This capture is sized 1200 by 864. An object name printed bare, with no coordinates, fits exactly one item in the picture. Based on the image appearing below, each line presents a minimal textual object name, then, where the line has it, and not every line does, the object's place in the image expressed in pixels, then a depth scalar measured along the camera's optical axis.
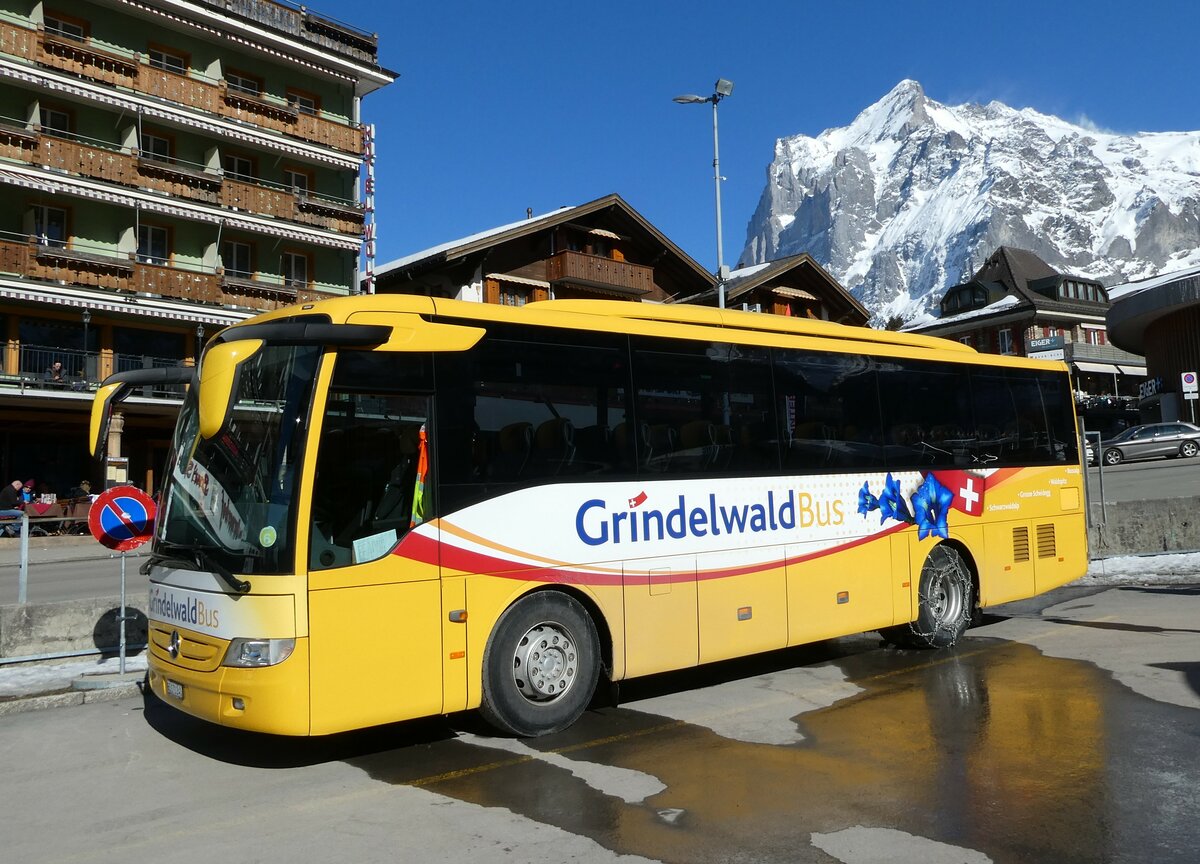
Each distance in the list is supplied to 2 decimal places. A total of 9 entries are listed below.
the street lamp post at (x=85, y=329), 28.59
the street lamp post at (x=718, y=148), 26.62
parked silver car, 38.22
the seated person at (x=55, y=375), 28.91
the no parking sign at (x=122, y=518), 8.77
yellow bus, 6.18
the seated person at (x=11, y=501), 25.96
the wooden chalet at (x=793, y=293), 44.84
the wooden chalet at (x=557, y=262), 37.38
